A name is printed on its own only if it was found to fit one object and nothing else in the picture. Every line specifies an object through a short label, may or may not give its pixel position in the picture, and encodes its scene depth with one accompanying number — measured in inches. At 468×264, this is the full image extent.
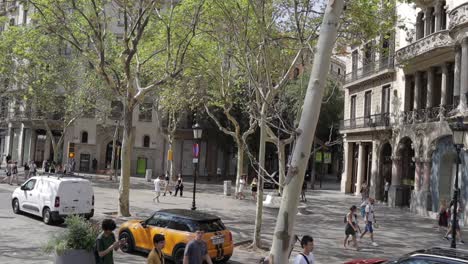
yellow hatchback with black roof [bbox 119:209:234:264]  492.4
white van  683.4
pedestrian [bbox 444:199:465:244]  752.4
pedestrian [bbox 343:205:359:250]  628.0
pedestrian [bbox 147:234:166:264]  299.3
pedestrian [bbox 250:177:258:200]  1210.4
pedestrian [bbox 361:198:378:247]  691.4
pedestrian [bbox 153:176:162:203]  1053.2
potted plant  322.7
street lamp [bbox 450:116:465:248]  573.6
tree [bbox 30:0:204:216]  703.7
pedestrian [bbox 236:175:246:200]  1211.2
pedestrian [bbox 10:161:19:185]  1258.5
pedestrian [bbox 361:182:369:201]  1121.4
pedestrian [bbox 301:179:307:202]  1212.2
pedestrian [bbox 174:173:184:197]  1227.2
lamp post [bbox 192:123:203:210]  976.3
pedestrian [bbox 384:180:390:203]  1272.1
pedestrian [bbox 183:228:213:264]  353.7
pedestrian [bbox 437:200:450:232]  778.8
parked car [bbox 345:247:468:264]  300.5
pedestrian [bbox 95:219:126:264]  312.3
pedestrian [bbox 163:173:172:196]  1240.2
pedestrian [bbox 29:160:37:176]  1359.5
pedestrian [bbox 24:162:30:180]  1342.3
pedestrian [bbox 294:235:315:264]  292.8
